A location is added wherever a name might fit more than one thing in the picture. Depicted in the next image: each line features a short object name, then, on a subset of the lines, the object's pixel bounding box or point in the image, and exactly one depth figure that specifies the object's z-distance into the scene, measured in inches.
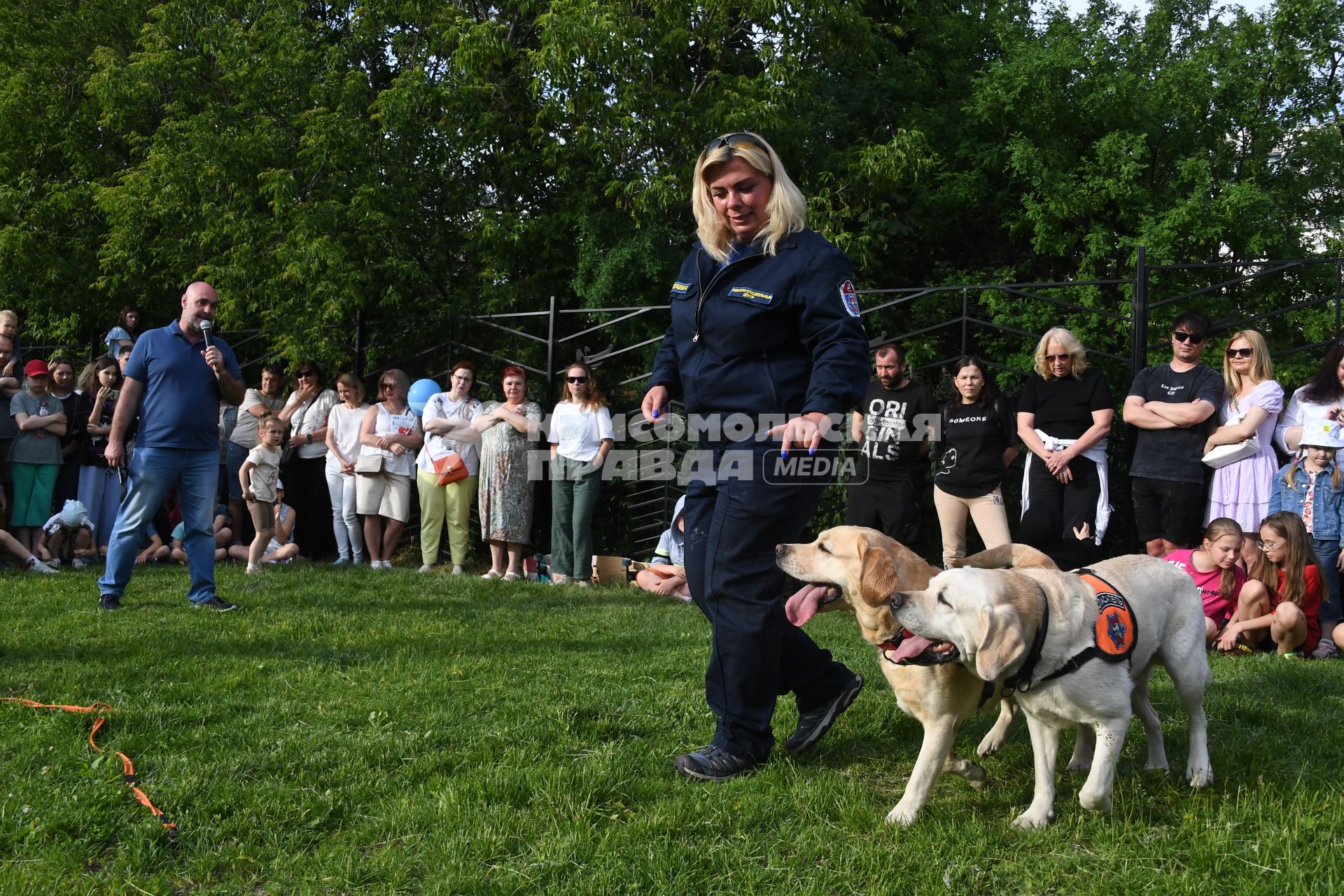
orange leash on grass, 127.3
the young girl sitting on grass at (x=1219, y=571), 272.8
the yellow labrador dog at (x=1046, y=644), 124.1
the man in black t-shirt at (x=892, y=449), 317.4
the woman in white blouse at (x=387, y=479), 401.1
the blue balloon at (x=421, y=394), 428.5
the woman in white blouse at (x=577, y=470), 373.4
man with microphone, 285.1
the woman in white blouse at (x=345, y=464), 406.3
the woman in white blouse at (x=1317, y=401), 279.1
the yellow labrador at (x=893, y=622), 133.5
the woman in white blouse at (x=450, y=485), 393.7
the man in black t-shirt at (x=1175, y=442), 292.5
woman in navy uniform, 141.2
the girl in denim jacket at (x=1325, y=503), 273.7
